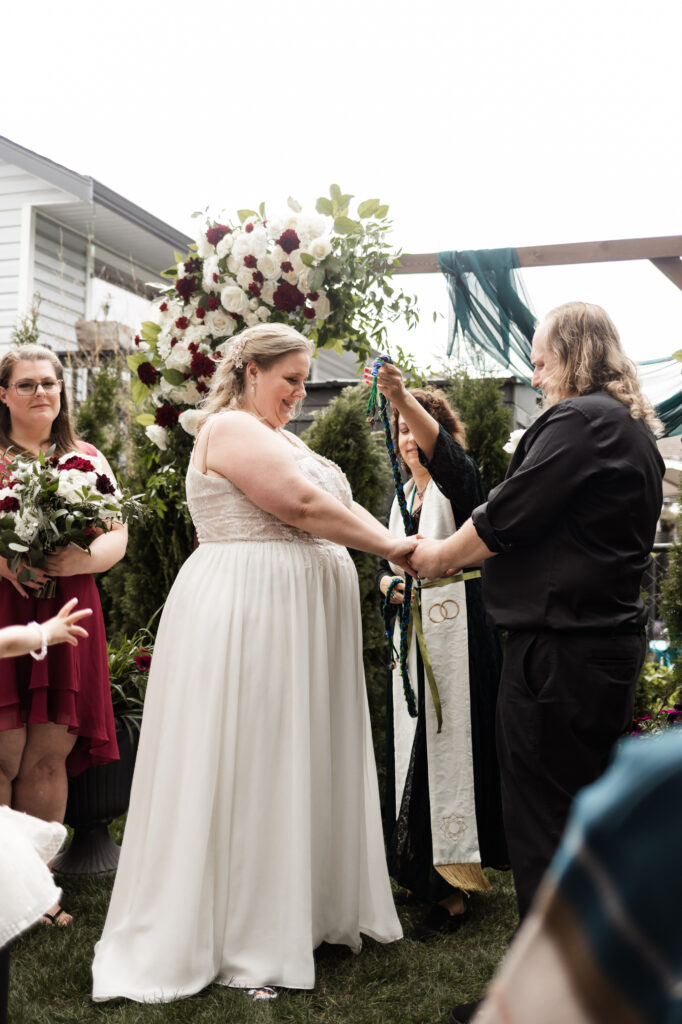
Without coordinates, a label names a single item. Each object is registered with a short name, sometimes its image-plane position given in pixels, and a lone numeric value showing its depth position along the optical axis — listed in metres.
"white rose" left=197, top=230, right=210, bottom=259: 3.90
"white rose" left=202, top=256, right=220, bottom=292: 3.83
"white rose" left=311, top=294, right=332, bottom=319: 3.80
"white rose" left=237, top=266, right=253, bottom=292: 3.77
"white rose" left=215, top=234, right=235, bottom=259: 3.83
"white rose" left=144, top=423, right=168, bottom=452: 4.02
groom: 2.59
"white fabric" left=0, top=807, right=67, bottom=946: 1.93
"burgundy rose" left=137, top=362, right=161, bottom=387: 3.96
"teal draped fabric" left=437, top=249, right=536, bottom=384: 4.98
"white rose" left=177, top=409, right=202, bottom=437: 3.76
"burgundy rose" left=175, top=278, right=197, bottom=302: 3.93
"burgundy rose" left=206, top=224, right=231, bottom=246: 3.89
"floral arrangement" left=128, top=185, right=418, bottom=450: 3.77
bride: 3.14
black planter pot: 4.50
